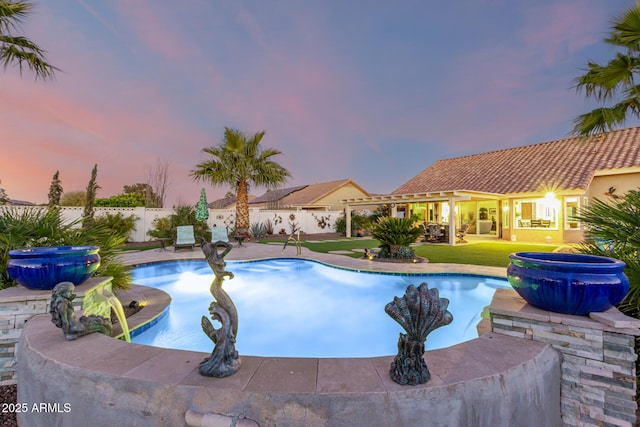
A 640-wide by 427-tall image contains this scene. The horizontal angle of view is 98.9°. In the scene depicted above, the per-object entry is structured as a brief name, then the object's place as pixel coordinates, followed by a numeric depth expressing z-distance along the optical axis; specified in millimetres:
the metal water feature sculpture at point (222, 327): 1869
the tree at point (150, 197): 25325
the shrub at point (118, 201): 18578
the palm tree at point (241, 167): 15969
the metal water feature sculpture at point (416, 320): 1793
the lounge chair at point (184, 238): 12078
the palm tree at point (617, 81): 6047
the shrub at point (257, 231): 18672
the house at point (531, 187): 14039
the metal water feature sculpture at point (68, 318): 2387
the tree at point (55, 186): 8711
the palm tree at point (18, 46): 7031
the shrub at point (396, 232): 10250
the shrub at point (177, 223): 13492
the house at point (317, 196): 27953
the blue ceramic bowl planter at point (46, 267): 3020
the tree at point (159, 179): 26600
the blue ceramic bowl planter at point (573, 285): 2211
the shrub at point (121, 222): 13680
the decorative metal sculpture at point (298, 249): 11711
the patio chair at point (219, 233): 13703
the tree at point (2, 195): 10641
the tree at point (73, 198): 24953
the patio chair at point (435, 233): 15852
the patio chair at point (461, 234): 15727
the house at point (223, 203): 44188
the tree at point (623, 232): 2809
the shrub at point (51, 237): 3846
